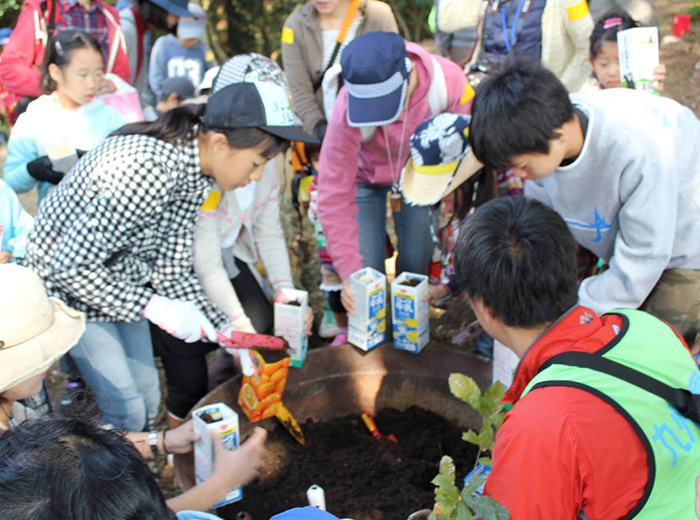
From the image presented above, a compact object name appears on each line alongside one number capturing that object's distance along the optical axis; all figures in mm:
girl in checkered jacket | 2121
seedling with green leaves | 1340
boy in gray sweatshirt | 2021
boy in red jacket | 1300
